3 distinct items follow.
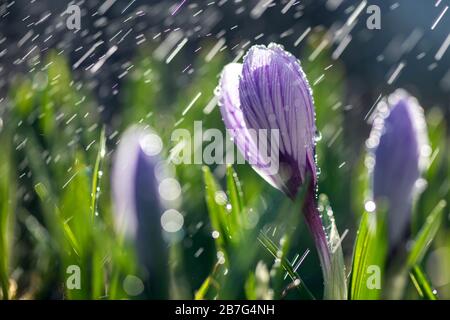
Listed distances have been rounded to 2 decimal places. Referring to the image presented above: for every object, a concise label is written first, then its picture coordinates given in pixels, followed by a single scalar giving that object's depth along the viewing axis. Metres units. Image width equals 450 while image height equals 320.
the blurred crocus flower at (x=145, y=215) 0.41
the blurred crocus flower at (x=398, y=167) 0.41
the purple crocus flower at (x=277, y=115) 0.41
